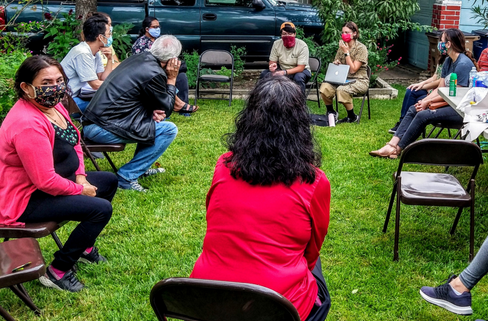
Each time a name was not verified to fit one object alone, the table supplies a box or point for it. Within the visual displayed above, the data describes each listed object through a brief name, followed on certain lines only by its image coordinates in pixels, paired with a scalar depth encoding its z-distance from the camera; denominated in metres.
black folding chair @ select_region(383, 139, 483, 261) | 3.44
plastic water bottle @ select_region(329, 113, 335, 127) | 7.09
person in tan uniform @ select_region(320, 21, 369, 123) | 7.24
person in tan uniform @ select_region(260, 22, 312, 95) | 7.59
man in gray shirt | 5.25
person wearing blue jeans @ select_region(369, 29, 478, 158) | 5.45
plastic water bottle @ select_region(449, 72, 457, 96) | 4.84
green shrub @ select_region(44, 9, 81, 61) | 7.83
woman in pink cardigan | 2.92
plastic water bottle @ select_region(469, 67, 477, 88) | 4.84
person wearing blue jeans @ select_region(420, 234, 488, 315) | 2.86
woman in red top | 2.01
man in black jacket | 4.49
